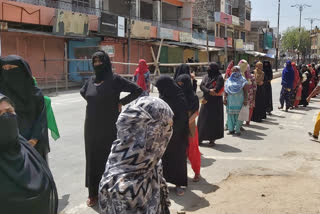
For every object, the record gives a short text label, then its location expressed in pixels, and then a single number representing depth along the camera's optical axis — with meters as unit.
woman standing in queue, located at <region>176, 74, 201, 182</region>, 4.75
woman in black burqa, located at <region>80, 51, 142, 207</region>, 3.97
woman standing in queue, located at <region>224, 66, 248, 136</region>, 7.57
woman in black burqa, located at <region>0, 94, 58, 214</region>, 1.73
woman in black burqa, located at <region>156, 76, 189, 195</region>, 4.21
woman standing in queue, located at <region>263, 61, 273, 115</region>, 10.65
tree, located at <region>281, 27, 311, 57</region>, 76.41
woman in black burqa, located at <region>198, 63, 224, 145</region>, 6.69
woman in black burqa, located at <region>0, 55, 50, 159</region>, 3.34
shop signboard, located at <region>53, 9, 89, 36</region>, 17.36
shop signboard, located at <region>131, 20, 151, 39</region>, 23.16
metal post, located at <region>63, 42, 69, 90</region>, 18.31
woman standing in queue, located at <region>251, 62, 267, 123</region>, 9.70
